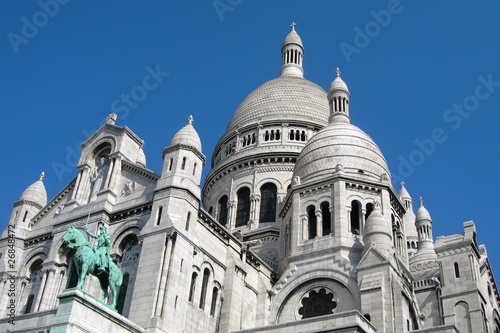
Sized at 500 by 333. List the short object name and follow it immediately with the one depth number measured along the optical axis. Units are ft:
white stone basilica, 103.60
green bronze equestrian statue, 92.12
